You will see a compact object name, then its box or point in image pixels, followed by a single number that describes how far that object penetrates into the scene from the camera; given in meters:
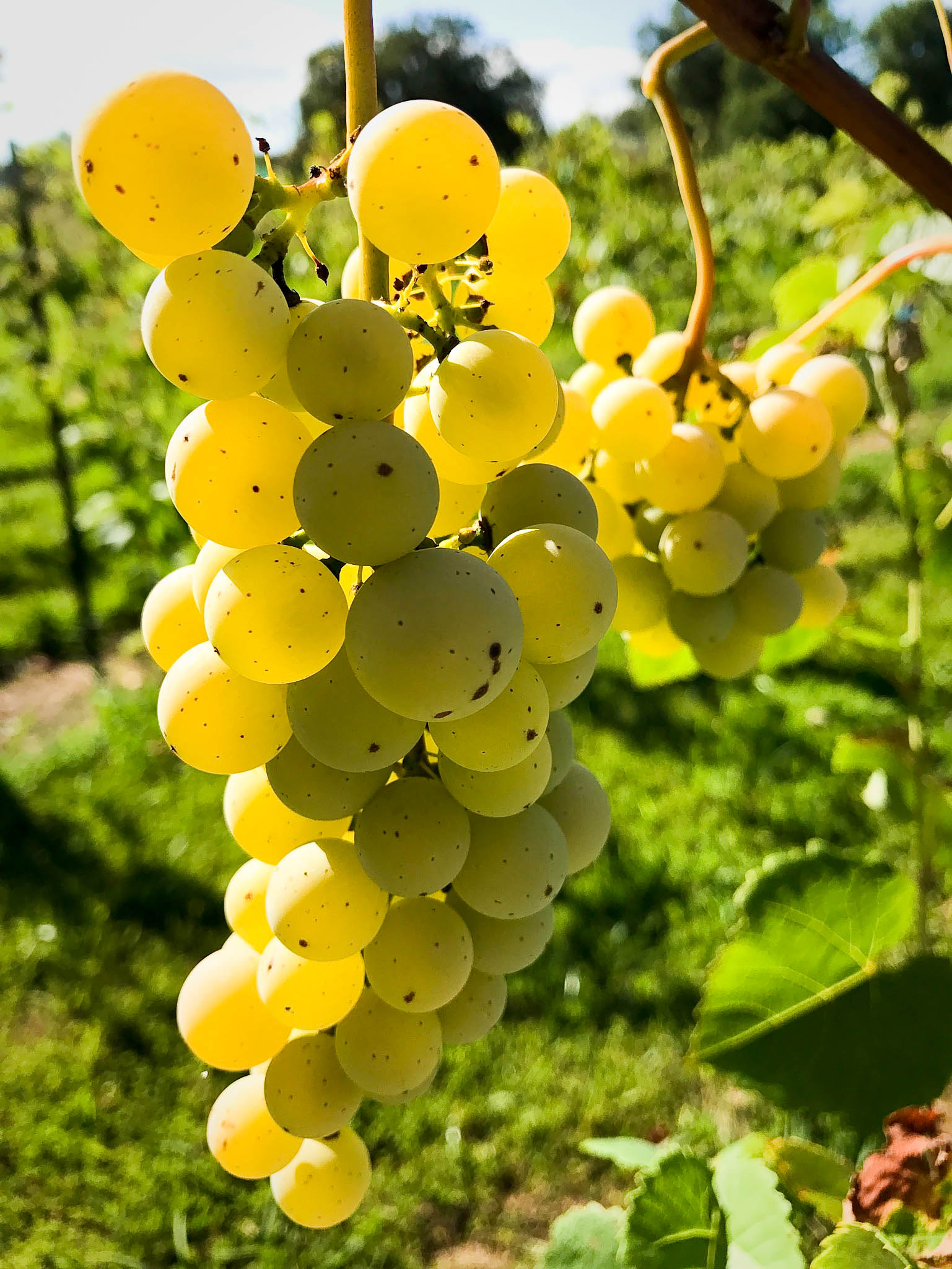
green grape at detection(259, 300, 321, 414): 0.10
